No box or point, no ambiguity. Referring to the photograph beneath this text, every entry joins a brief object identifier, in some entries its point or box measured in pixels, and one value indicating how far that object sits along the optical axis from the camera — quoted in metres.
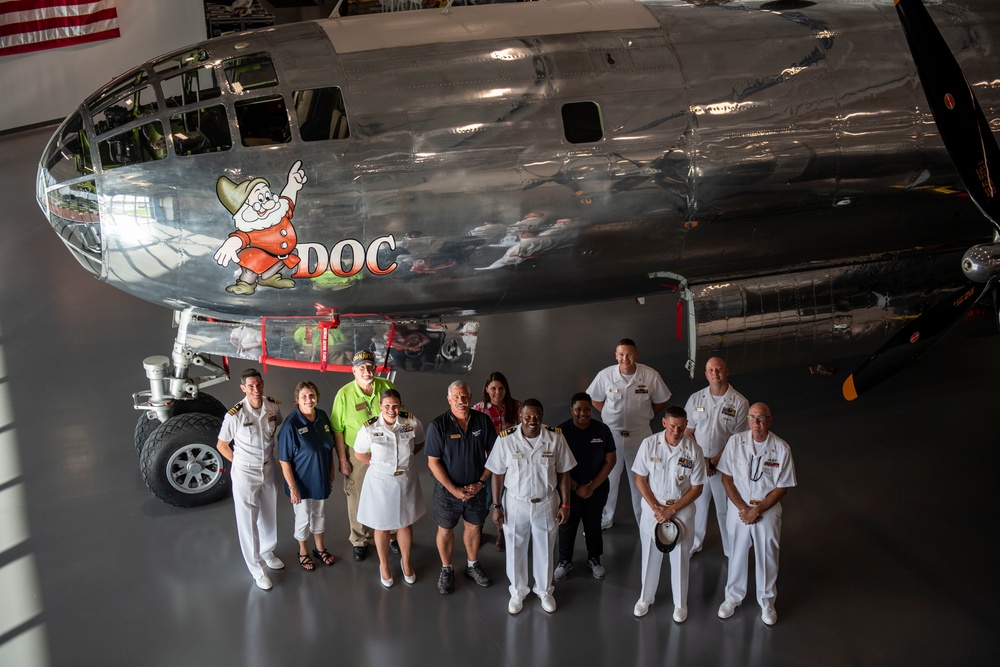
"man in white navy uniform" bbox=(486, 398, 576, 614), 7.15
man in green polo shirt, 7.87
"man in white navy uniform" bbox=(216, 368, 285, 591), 7.62
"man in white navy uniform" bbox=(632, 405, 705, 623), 7.09
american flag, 23.23
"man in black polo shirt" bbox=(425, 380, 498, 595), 7.41
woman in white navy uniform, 7.39
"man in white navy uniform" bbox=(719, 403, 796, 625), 7.08
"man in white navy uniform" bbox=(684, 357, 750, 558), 7.91
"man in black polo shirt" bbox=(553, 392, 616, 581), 7.48
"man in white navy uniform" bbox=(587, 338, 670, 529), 8.34
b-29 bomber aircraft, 8.03
